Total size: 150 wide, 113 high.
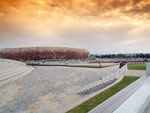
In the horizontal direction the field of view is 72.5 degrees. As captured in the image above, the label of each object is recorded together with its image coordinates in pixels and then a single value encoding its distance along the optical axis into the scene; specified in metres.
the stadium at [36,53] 65.44
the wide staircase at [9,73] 10.93
